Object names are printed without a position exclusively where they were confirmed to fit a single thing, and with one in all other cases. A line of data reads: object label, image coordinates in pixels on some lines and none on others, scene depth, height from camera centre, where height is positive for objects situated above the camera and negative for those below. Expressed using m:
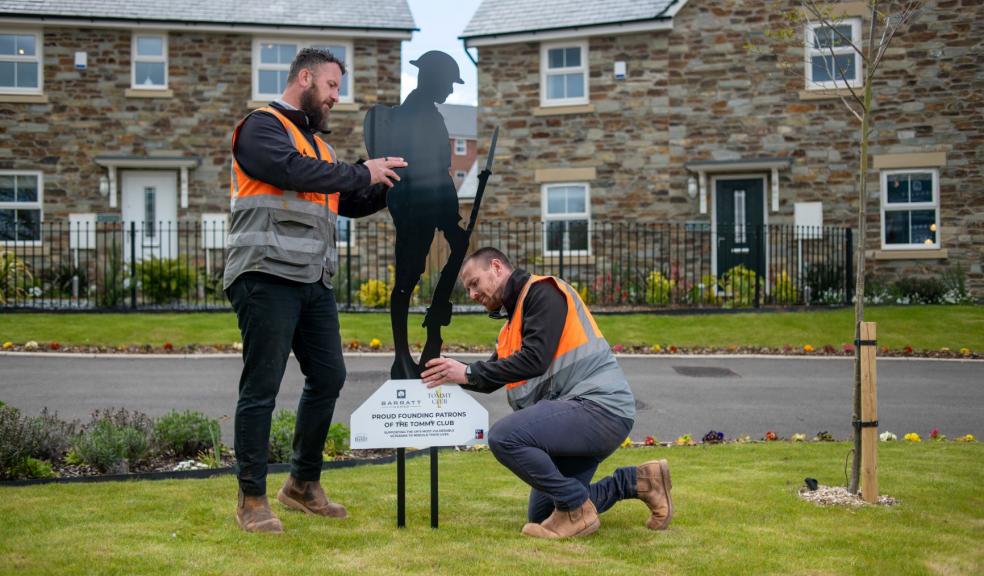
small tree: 5.48 +0.85
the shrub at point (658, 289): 17.41 +0.01
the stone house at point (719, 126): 19.05 +3.41
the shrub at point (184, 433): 6.80 -1.02
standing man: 4.47 +0.23
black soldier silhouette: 4.87 +0.61
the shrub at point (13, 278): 17.38 +0.26
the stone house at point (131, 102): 20.80 +4.16
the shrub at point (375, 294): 17.47 -0.07
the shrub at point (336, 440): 7.11 -1.12
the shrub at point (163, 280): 17.12 +0.20
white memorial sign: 4.78 -0.64
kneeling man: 4.49 -0.53
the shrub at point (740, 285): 17.11 +0.07
